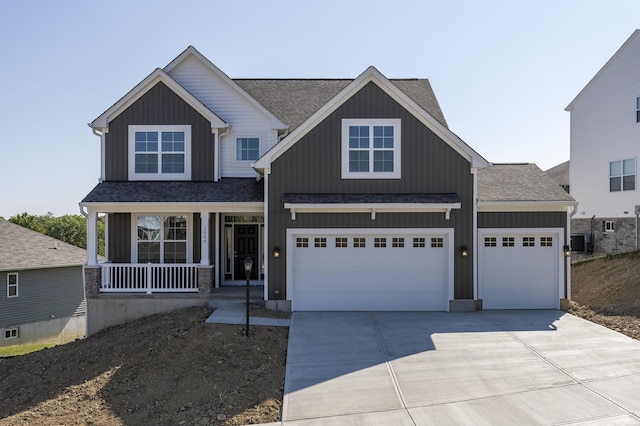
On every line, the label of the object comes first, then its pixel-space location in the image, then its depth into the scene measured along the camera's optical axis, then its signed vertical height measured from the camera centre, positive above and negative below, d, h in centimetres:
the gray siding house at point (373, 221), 1269 -24
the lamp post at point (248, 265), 1019 -122
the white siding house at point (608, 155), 1881 +266
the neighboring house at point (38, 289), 2084 -387
